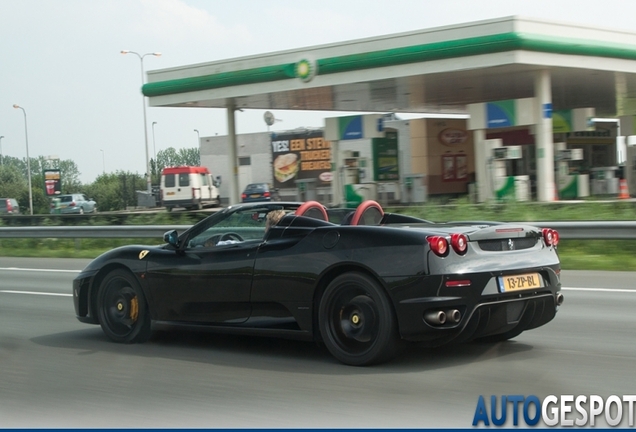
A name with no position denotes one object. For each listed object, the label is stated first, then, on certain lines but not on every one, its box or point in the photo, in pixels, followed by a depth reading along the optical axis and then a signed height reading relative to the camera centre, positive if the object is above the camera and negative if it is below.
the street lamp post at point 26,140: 64.88 +3.58
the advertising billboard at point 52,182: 65.69 +0.06
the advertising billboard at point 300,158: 52.00 +0.79
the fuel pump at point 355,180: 31.94 -0.41
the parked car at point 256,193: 47.78 -1.07
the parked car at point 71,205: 54.97 -1.42
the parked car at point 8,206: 56.68 -1.39
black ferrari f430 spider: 6.20 -0.84
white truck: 45.84 -0.57
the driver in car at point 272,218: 7.25 -0.38
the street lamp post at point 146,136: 57.16 +2.79
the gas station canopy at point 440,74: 25.44 +2.97
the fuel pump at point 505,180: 27.48 -0.59
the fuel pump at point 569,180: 30.22 -0.74
